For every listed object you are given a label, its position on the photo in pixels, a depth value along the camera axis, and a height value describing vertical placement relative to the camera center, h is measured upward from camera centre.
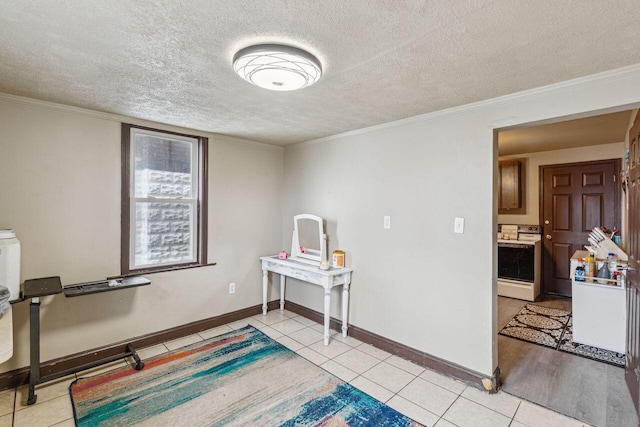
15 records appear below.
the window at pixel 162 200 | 2.99 +0.16
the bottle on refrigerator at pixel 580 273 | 3.15 -0.58
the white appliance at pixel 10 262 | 2.17 -0.35
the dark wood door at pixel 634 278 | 2.00 -0.44
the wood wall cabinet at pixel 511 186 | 5.05 +0.50
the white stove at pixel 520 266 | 4.51 -0.75
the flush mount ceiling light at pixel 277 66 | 1.58 +0.81
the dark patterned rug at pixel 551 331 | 2.93 -1.28
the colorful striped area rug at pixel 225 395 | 2.05 -1.34
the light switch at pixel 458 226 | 2.52 -0.08
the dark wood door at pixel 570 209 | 4.37 +0.11
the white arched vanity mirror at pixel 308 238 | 3.61 -0.29
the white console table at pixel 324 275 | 3.15 -0.65
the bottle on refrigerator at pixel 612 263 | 3.03 -0.46
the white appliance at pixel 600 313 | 2.91 -0.94
